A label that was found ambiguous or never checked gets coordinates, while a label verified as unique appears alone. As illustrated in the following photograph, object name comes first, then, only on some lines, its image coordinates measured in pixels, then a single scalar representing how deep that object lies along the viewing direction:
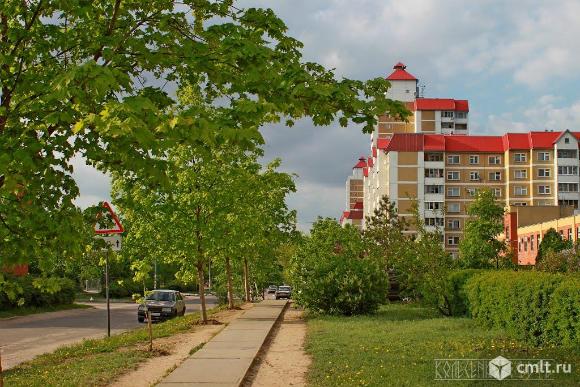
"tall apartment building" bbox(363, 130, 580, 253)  97.75
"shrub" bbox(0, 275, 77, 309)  32.97
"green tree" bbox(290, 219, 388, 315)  21.81
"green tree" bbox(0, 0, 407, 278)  4.79
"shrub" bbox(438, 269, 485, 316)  19.70
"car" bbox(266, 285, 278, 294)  91.00
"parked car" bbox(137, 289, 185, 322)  28.89
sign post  13.19
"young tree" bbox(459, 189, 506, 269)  55.03
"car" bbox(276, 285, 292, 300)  65.88
